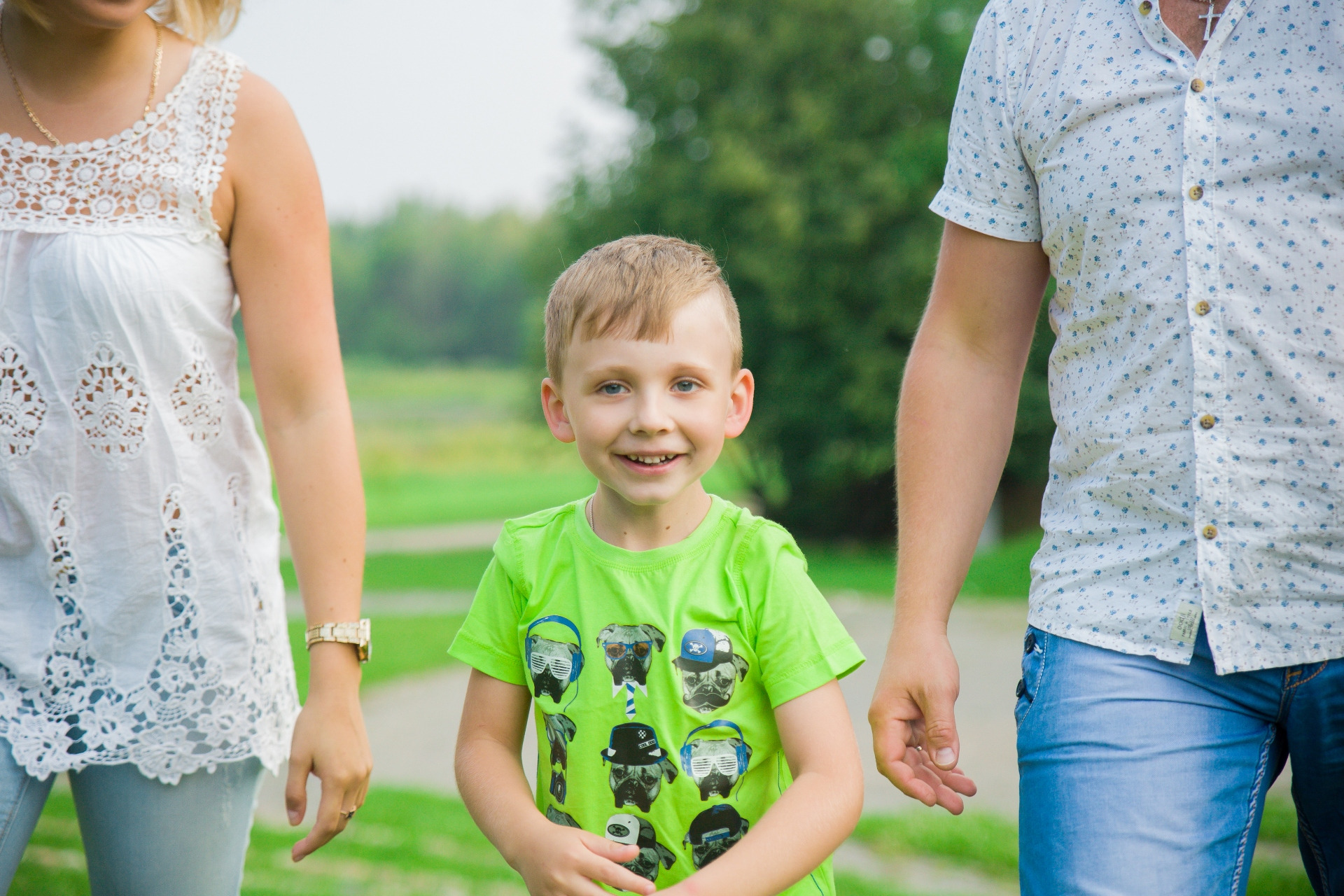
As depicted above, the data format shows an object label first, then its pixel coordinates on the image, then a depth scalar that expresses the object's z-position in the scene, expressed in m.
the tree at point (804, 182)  20.89
